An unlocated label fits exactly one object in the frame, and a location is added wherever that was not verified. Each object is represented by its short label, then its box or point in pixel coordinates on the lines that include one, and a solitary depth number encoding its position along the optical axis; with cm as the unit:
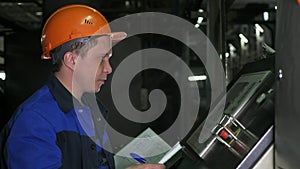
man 109
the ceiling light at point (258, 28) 538
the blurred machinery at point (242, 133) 95
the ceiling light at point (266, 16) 494
